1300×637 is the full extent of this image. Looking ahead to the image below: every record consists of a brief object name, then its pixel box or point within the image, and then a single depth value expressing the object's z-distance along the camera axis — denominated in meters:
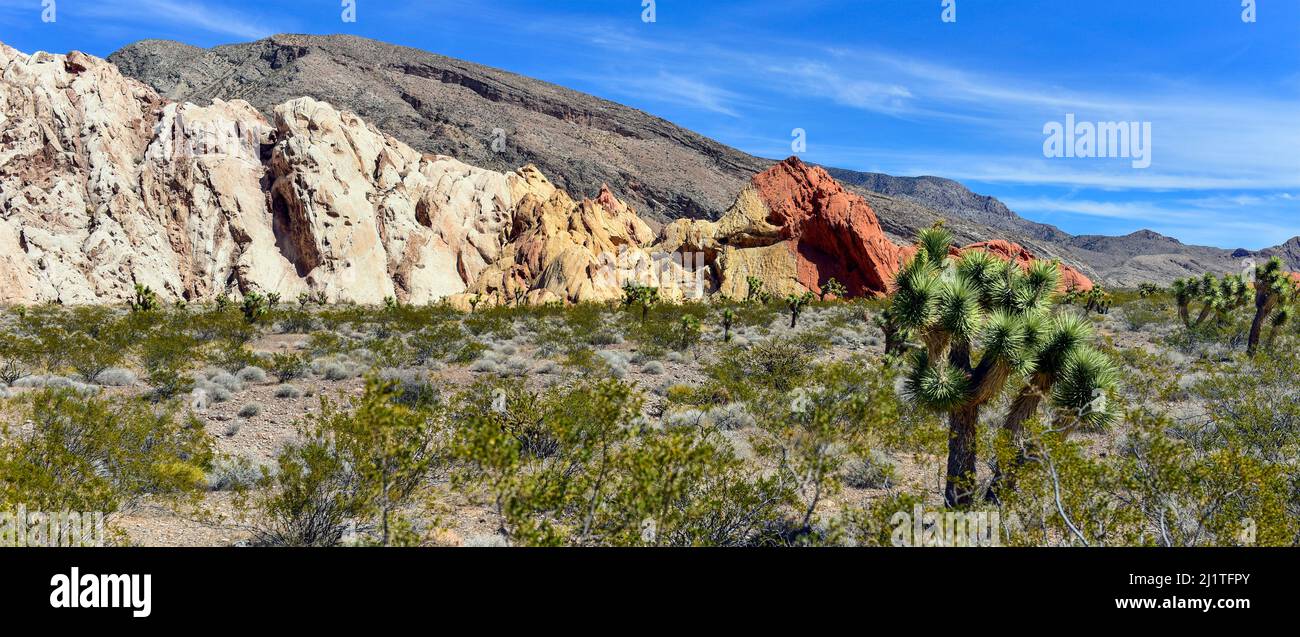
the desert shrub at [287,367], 16.34
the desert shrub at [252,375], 15.91
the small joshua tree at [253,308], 26.37
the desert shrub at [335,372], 16.64
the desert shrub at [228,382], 14.88
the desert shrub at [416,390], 14.12
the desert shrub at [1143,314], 32.65
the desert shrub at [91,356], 15.53
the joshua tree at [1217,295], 27.31
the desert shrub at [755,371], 15.78
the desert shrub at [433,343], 19.97
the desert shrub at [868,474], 10.31
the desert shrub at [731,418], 13.55
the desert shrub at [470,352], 19.42
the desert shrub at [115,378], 15.12
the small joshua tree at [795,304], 33.34
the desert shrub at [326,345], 19.91
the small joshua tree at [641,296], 31.25
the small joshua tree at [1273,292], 22.59
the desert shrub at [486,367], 18.55
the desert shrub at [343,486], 6.27
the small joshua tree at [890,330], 21.13
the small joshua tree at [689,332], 23.83
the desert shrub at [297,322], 25.93
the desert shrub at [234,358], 16.89
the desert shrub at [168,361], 14.42
